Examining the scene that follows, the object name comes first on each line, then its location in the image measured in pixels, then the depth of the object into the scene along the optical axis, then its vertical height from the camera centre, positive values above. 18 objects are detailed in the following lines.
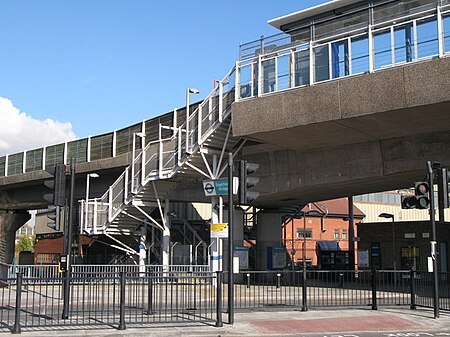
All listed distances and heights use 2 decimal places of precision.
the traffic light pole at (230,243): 14.35 +0.11
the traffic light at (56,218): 16.38 +0.86
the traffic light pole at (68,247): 14.86 +0.04
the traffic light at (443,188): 16.12 +1.58
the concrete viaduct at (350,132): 20.31 +4.60
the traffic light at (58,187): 15.49 +1.61
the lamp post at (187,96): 27.50 +7.33
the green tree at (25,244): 110.50 +0.88
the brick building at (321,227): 61.47 +2.17
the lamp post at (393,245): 37.19 +0.11
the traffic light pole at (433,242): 16.39 +0.12
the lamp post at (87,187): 33.50 +3.89
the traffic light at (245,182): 14.42 +1.59
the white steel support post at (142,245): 35.15 +0.18
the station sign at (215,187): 27.22 +2.80
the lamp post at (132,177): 31.22 +3.72
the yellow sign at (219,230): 26.78 +0.79
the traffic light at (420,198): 16.23 +1.33
